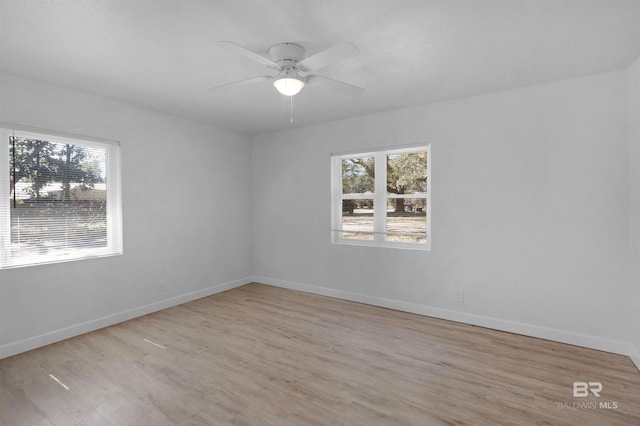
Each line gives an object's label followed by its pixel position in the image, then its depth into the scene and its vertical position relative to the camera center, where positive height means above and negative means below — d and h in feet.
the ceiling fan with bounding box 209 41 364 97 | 6.86 +3.38
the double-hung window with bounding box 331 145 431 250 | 12.85 +0.60
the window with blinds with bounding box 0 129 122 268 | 9.34 +0.51
